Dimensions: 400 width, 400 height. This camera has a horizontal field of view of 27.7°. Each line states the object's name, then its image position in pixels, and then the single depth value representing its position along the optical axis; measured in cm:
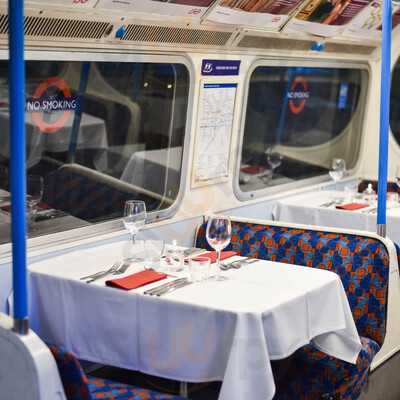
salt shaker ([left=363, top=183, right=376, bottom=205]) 557
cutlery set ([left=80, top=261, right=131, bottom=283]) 343
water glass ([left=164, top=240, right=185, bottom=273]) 361
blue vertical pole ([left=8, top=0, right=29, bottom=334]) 266
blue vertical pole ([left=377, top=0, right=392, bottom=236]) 409
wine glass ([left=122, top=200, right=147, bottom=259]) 383
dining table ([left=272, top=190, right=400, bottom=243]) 504
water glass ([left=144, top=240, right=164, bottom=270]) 364
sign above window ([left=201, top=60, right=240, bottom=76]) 472
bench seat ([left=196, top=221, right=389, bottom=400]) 387
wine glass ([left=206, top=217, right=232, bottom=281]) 353
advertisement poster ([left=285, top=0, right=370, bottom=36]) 505
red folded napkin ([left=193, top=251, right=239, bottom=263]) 374
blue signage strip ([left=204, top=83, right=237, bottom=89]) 478
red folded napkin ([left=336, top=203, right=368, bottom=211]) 521
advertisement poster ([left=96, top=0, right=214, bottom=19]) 376
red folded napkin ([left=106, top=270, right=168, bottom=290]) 328
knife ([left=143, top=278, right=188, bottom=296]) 322
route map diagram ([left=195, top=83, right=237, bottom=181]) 486
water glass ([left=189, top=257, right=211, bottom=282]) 341
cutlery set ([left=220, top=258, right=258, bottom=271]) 363
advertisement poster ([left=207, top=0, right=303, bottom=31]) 437
